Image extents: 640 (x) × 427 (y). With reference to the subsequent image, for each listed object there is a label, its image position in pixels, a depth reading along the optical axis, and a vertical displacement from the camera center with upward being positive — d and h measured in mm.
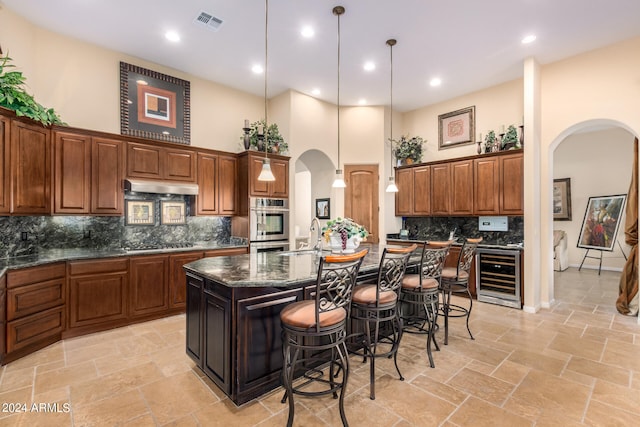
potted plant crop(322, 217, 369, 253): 3314 -222
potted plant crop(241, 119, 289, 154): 5117 +1294
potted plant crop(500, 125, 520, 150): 4766 +1185
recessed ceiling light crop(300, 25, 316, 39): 3671 +2256
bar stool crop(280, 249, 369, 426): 1962 -687
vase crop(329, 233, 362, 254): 3320 -313
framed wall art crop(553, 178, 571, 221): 7605 +370
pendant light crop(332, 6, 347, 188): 3779 +440
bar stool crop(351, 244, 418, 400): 2422 -681
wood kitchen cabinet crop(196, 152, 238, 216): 4703 +491
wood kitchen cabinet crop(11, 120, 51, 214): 3068 +518
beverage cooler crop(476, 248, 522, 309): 4531 -970
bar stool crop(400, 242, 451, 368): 2871 -670
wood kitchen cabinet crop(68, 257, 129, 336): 3418 -918
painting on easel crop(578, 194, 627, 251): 6754 -197
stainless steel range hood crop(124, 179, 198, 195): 3980 +398
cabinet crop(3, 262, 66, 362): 2838 -923
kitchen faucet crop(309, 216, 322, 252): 3489 -231
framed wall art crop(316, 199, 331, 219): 6316 +140
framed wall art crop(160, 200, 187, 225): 4617 +53
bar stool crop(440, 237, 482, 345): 3383 -688
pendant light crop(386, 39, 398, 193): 4000 +1757
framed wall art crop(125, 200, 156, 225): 4320 +51
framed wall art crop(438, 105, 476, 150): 5609 +1658
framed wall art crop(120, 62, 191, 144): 4277 +1643
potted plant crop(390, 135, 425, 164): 6160 +1304
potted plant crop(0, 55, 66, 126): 2813 +1123
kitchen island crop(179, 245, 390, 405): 2186 -801
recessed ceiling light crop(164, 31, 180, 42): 3742 +2247
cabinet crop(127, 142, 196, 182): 4102 +756
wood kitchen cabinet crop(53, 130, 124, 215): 3588 +515
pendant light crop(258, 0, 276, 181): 3260 +475
